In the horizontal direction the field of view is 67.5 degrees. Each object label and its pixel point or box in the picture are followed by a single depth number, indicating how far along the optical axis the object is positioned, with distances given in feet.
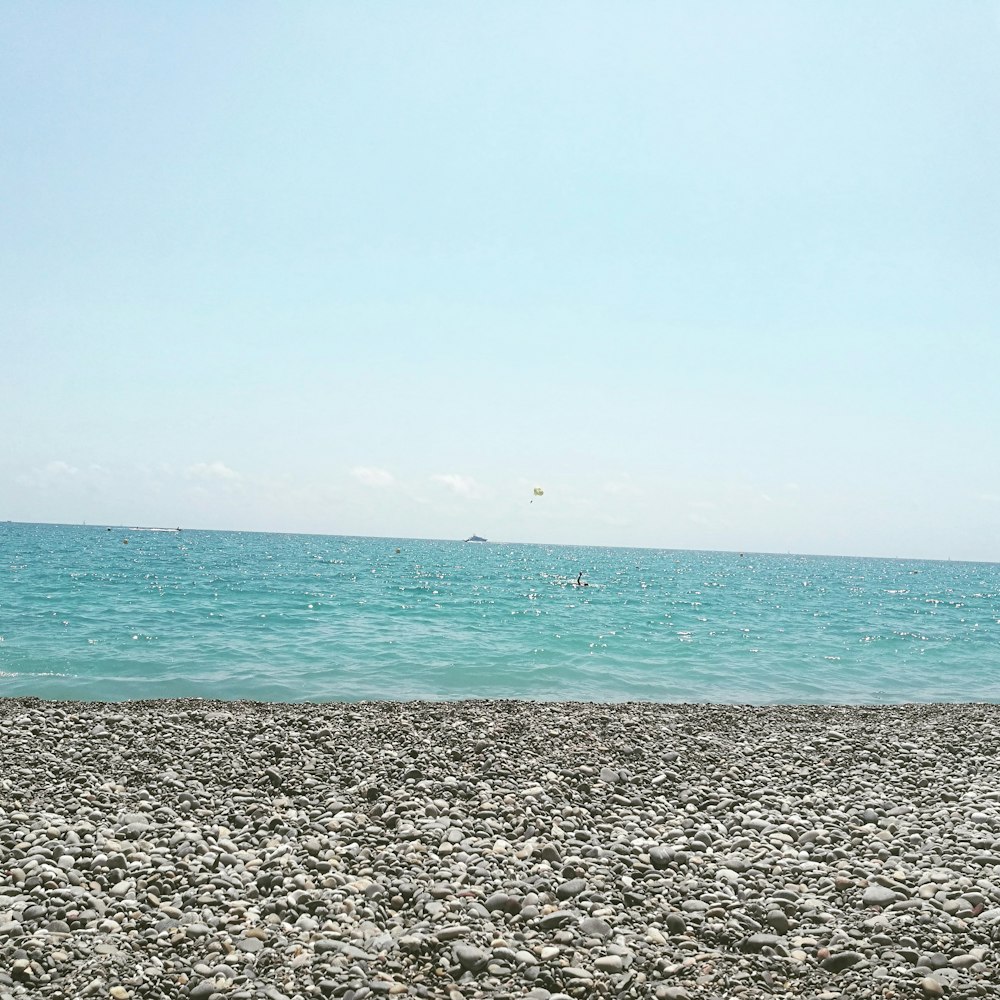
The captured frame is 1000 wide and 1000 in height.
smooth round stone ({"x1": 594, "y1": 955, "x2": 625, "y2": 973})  16.51
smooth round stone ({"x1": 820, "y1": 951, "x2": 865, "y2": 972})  16.80
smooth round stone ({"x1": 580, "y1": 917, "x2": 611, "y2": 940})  17.85
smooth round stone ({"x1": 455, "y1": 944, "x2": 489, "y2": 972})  16.56
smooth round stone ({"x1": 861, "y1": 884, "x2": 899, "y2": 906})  19.45
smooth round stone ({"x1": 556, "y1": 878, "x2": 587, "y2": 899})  19.69
